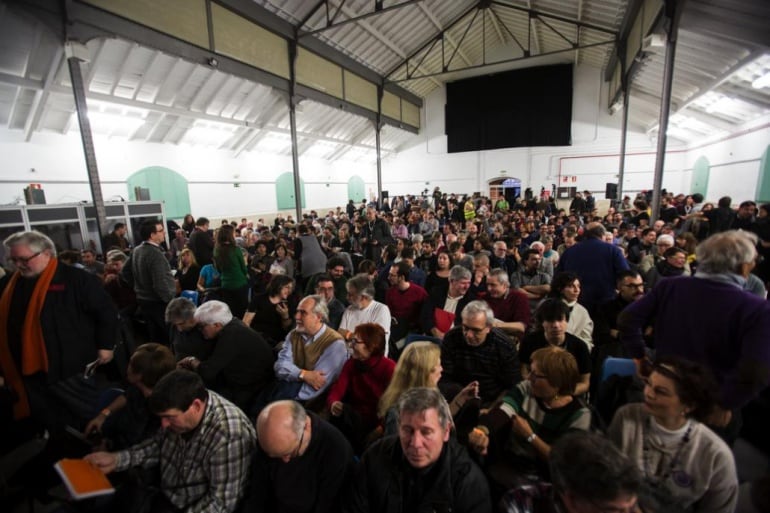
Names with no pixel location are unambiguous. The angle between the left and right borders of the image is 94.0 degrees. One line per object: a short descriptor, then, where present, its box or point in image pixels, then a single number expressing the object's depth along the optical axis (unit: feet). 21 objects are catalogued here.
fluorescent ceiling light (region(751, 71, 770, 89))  20.39
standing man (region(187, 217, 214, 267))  15.72
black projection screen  51.03
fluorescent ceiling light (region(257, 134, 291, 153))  45.65
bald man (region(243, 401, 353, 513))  4.77
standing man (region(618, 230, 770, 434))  4.78
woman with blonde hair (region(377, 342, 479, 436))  6.33
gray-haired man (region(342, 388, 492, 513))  4.51
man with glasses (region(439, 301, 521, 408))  7.37
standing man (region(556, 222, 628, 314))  10.55
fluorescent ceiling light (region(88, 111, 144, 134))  29.78
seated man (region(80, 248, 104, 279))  14.62
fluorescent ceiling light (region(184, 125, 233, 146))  37.76
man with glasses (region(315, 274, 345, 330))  10.96
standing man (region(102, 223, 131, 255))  18.79
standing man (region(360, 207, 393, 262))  22.26
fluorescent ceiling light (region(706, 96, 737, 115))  26.41
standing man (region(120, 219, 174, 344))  11.14
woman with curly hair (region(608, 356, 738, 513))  4.24
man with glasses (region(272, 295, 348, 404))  7.74
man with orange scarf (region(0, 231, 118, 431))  7.09
